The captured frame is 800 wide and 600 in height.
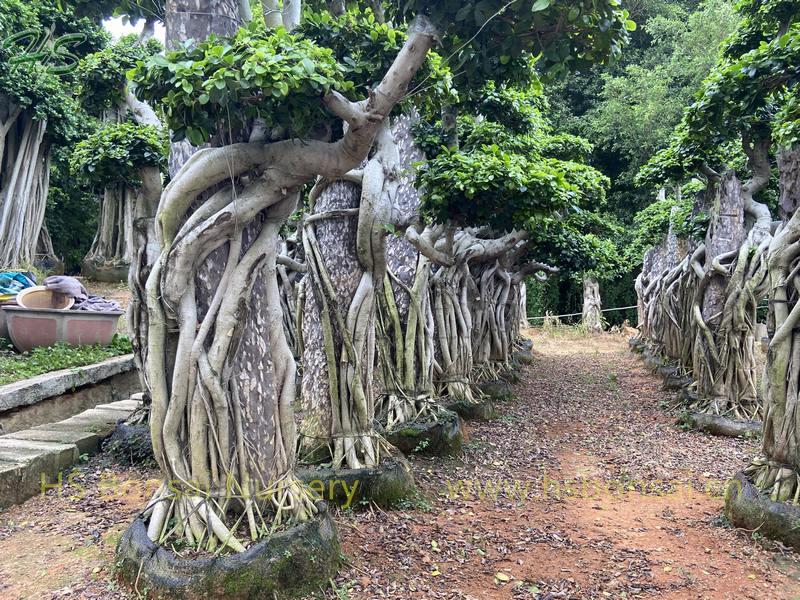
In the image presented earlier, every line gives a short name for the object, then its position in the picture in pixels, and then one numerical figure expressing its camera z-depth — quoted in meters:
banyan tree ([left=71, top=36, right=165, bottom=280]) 6.05
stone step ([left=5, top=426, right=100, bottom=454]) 4.83
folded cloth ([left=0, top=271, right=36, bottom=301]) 7.57
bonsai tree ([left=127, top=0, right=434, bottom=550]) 2.85
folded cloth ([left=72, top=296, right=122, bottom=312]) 7.61
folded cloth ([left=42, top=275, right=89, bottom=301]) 7.24
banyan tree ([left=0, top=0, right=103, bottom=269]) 10.19
